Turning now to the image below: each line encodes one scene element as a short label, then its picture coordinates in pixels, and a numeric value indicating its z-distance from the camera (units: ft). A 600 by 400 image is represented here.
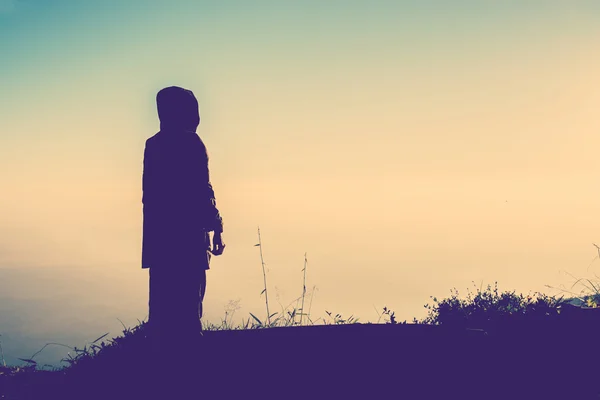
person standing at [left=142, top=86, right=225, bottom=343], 19.57
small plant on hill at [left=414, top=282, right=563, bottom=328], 22.38
